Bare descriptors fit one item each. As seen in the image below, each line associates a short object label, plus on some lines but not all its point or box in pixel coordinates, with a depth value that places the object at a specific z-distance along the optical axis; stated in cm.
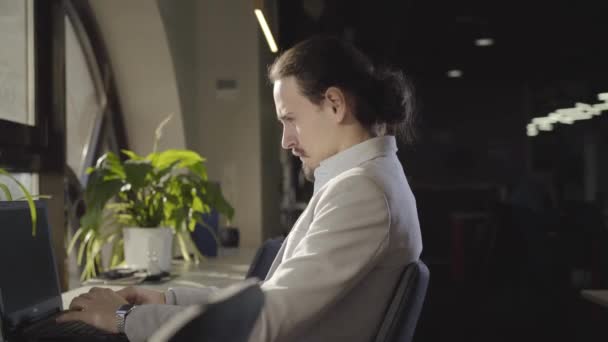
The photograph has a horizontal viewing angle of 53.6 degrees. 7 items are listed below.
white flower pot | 238
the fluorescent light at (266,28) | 269
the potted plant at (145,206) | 240
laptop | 131
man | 105
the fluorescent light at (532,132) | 962
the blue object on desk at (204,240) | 310
